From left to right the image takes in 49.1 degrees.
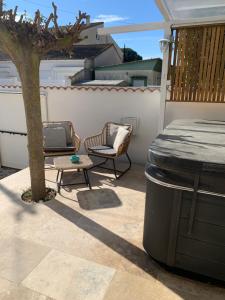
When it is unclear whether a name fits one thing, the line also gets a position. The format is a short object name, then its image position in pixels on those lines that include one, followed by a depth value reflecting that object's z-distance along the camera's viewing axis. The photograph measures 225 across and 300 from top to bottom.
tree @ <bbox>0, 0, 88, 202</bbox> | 2.92
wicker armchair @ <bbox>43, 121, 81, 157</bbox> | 4.85
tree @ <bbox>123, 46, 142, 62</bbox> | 25.40
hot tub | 1.93
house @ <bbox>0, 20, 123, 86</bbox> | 12.41
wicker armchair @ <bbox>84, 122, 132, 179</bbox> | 4.65
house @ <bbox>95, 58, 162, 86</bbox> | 13.23
